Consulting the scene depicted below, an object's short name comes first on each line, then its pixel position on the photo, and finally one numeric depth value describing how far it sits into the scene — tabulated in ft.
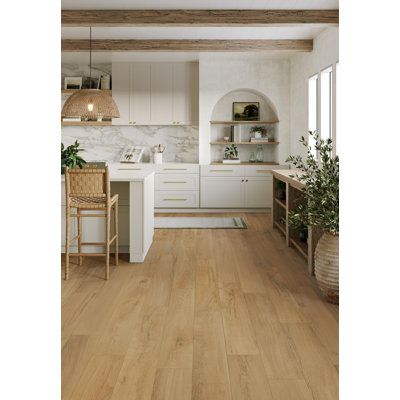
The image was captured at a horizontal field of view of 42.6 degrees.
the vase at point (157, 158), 28.96
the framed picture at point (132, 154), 29.01
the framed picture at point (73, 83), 29.19
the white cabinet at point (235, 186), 28.35
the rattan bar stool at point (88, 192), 14.55
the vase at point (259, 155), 29.50
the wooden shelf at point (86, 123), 29.04
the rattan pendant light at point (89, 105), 17.19
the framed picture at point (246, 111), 29.43
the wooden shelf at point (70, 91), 28.78
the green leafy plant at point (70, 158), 16.22
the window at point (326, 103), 20.43
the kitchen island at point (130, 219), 16.33
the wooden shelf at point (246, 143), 28.58
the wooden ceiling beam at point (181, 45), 23.41
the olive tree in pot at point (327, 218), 11.80
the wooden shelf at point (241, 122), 28.77
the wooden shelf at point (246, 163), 28.84
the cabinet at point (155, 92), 28.78
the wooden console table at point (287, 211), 15.01
